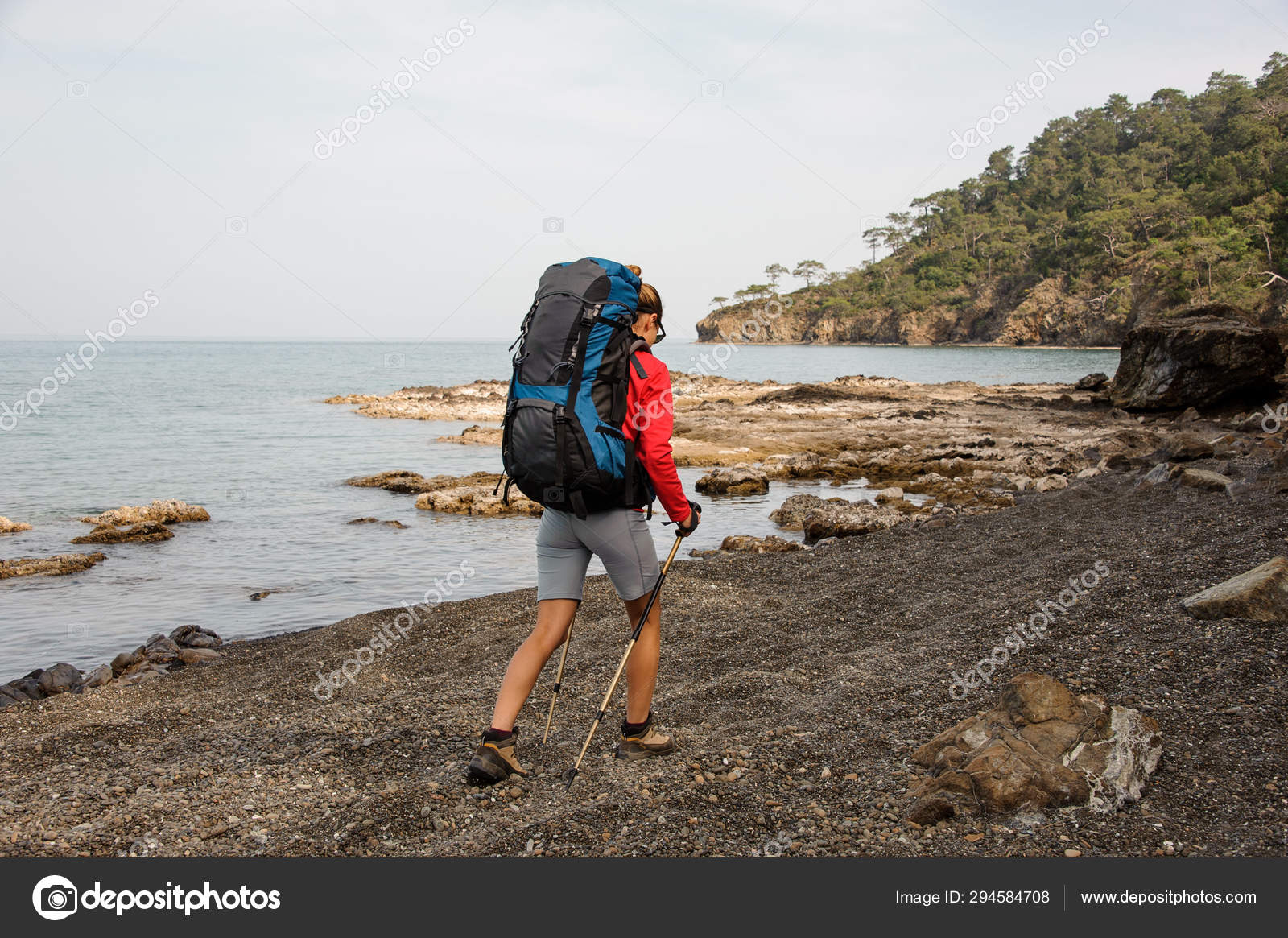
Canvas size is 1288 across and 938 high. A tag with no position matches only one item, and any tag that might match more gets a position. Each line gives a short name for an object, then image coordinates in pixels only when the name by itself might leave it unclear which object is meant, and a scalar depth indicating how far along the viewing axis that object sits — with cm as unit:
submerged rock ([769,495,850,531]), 1259
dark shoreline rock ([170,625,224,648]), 762
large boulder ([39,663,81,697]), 656
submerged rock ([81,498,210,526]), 1352
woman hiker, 364
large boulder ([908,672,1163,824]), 325
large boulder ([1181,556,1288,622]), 457
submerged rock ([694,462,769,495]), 1572
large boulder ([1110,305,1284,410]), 1930
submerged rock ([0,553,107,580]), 1035
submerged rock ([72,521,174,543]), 1242
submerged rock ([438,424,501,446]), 2606
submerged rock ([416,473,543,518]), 1414
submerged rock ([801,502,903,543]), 1102
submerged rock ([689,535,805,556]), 1040
